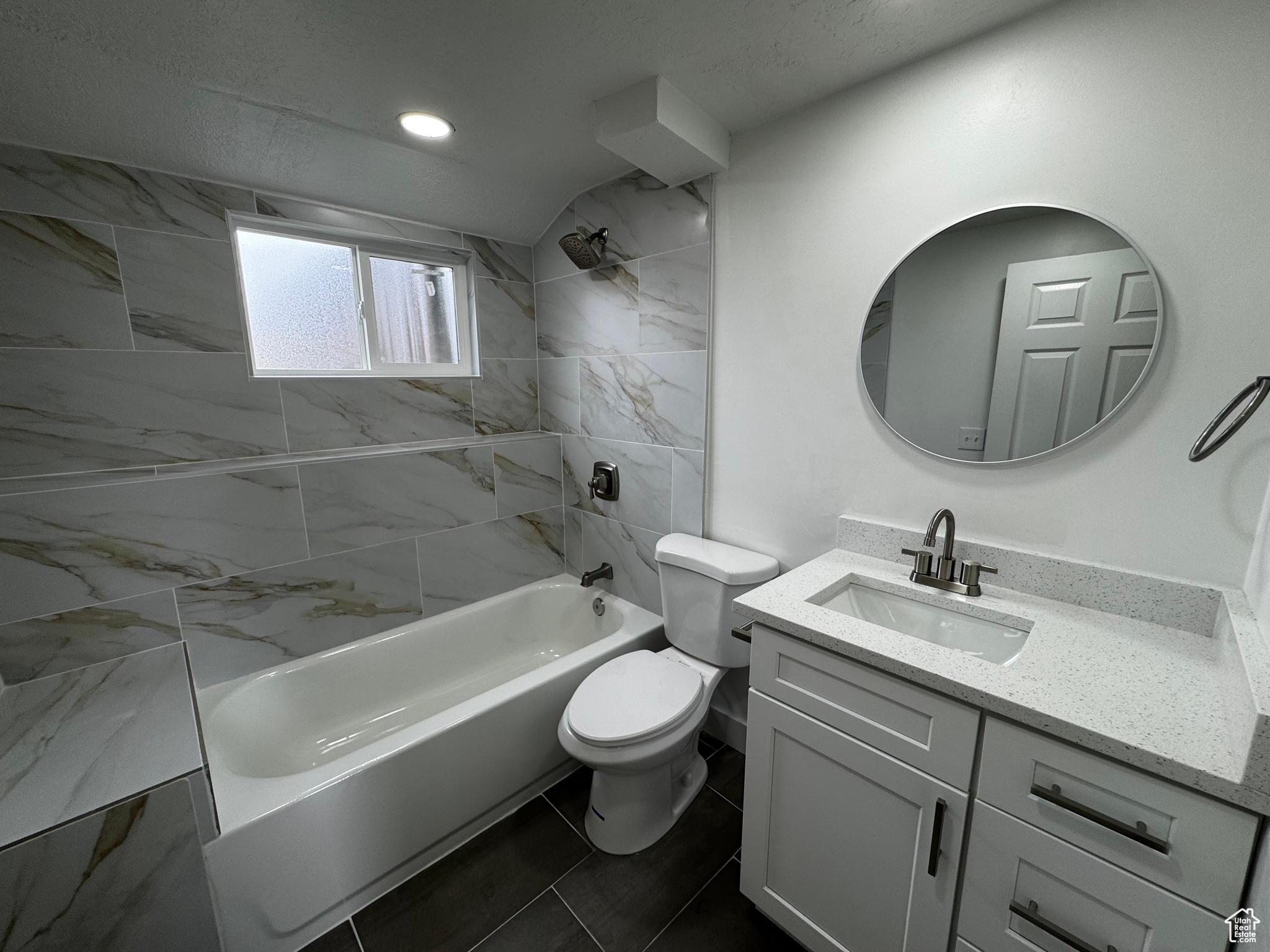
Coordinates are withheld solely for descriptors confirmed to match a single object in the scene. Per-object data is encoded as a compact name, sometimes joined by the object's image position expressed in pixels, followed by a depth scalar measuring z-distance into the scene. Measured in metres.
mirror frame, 1.04
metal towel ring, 0.89
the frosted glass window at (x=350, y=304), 1.91
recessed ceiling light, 1.53
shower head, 2.02
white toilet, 1.44
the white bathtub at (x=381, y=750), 1.25
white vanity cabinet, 0.73
